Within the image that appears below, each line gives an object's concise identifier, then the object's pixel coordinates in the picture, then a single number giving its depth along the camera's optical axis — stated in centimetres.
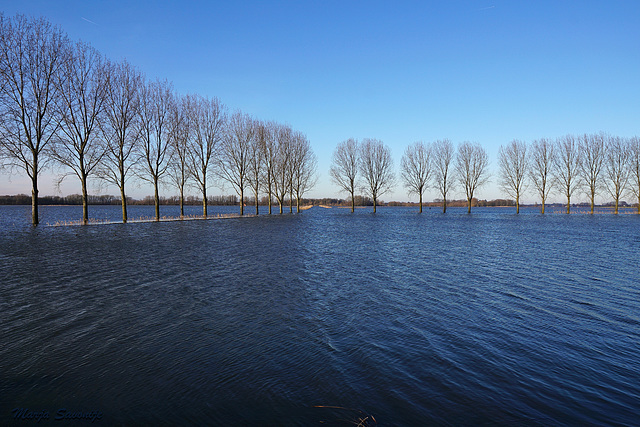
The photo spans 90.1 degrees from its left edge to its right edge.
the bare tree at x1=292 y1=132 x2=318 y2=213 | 6375
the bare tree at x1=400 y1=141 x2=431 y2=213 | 7269
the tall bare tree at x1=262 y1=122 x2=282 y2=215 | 5531
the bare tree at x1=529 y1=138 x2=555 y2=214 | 6512
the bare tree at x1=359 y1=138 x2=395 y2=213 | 7394
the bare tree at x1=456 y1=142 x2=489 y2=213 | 6888
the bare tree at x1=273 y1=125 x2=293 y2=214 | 5950
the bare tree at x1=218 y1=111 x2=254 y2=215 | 4947
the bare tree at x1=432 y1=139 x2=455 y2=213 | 7131
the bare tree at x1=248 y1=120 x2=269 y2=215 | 5222
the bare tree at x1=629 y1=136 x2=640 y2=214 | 6106
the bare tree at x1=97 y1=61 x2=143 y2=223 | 3234
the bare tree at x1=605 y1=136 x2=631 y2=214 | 6184
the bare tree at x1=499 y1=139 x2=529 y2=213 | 6700
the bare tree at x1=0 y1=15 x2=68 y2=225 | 2581
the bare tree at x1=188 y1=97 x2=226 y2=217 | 4350
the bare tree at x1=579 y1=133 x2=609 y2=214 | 6262
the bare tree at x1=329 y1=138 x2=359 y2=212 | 7331
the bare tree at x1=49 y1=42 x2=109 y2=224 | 2892
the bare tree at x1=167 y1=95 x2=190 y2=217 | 3956
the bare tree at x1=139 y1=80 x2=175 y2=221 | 3656
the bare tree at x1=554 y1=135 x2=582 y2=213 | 6369
